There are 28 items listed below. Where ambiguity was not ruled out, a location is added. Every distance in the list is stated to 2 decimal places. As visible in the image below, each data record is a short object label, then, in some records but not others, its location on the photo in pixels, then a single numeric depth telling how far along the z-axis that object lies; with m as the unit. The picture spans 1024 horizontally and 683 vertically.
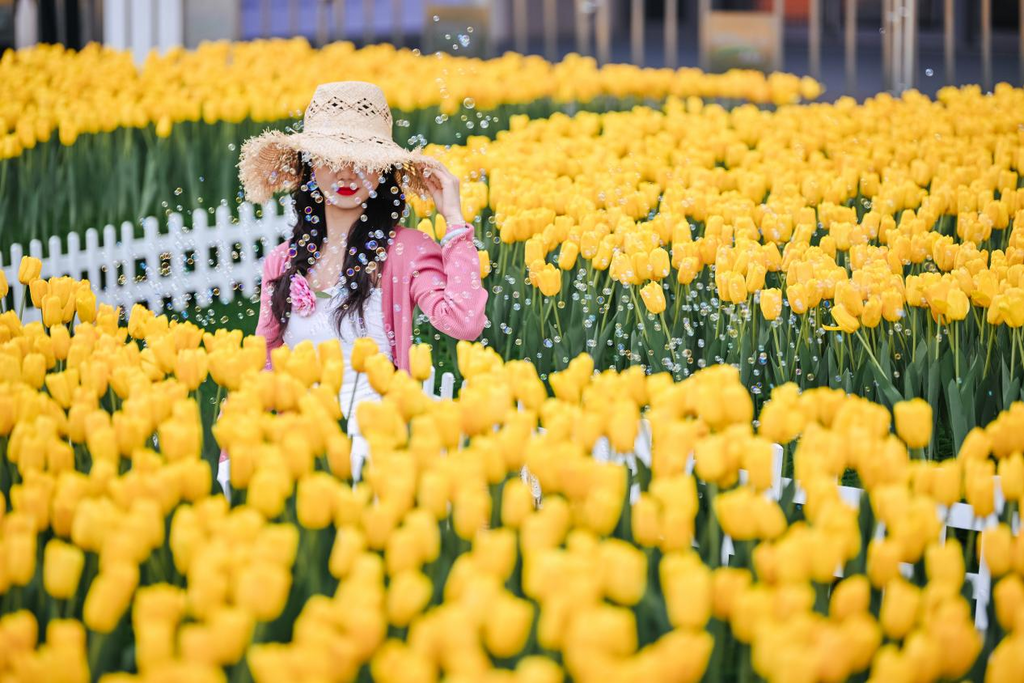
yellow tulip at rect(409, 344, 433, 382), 2.95
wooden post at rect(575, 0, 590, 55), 15.64
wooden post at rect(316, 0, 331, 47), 16.56
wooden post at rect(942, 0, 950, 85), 13.67
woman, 3.70
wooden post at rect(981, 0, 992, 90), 13.45
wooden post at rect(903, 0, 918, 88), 13.65
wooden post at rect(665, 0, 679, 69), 15.08
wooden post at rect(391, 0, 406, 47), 16.62
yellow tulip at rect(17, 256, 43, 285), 4.17
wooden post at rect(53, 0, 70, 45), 16.55
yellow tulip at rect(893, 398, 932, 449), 2.63
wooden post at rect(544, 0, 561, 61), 15.35
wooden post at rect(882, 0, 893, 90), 13.72
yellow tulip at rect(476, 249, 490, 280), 4.56
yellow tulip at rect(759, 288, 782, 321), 3.94
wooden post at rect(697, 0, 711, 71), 12.33
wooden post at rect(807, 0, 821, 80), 13.95
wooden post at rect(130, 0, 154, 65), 12.08
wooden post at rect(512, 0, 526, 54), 16.55
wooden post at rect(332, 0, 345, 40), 16.66
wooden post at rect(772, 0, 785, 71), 12.47
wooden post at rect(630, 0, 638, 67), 15.08
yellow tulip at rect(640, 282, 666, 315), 4.00
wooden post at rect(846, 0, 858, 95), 13.93
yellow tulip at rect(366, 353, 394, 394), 2.89
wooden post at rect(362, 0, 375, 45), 16.95
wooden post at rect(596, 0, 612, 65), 15.16
